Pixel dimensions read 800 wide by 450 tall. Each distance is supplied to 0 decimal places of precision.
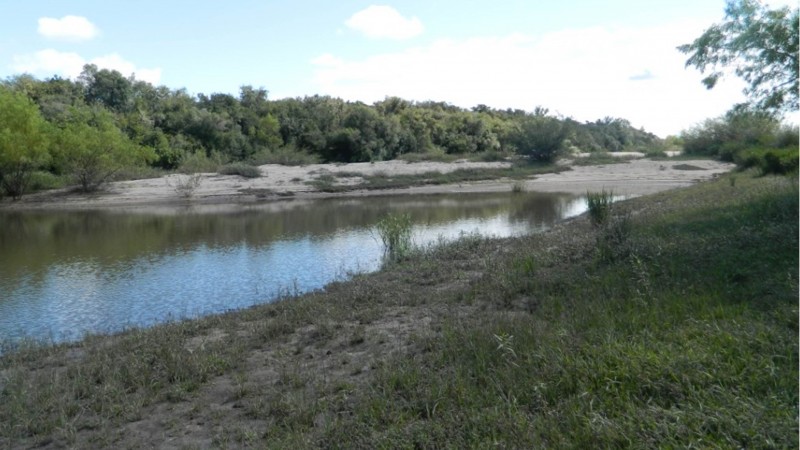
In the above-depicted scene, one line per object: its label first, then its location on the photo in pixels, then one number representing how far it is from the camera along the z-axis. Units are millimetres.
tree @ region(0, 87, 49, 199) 36750
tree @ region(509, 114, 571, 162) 54781
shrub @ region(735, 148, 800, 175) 14305
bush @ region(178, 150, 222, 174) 48406
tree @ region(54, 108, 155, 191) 39594
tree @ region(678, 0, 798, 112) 13398
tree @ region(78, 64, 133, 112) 63562
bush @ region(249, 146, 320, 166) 54781
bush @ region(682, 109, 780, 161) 17484
